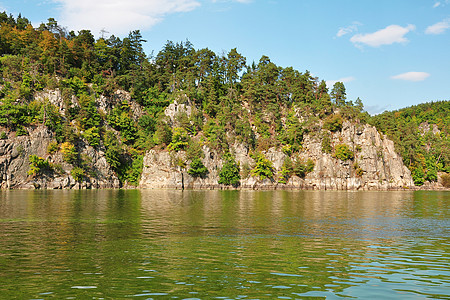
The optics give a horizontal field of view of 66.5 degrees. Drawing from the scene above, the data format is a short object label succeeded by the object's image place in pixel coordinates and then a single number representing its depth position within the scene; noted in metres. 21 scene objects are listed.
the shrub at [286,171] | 109.94
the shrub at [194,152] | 105.38
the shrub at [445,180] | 130.12
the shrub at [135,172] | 108.86
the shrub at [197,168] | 103.38
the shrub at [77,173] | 93.49
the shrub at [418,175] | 124.33
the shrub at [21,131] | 93.19
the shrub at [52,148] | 94.81
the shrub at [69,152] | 94.00
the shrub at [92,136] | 102.19
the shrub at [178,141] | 107.88
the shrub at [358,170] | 112.12
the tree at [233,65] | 136.25
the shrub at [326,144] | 115.25
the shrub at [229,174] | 105.70
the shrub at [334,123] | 119.04
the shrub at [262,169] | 107.12
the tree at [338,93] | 131.12
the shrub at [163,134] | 110.22
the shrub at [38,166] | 88.94
